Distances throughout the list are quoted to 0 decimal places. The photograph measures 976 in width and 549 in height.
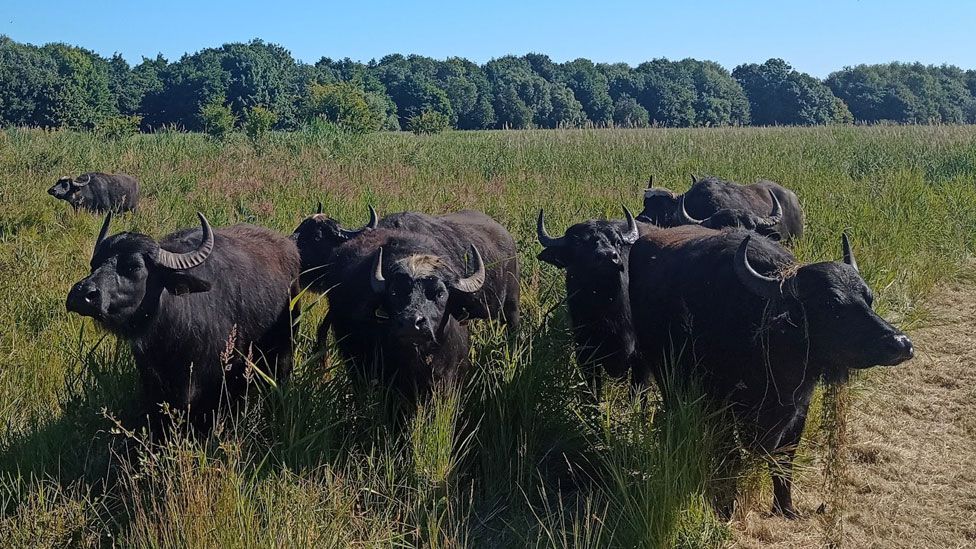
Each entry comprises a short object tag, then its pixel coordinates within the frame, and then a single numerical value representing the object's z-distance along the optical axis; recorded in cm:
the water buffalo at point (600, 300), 516
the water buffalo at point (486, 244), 585
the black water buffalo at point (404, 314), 420
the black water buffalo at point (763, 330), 360
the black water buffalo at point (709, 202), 859
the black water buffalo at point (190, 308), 401
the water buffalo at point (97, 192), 1236
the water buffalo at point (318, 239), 596
